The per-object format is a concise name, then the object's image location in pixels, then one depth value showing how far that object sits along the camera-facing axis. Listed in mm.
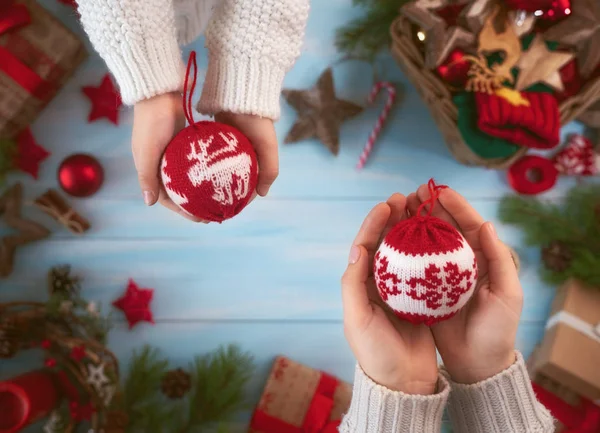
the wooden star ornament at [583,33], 1204
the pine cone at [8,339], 1235
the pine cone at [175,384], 1367
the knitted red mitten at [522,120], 1162
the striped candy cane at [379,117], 1400
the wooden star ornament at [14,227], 1359
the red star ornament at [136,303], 1398
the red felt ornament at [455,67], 1200
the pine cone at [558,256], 1356
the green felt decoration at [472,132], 1202
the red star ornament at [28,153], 1364
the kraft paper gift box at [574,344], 1244
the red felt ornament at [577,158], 1400
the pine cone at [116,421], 1228
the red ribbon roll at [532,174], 1395
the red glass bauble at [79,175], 1339
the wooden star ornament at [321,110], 1364
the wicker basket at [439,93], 1212
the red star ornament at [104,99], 1368
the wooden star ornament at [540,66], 1224
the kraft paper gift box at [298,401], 1303
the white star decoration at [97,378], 1243
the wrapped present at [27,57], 1248
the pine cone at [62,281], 1378
